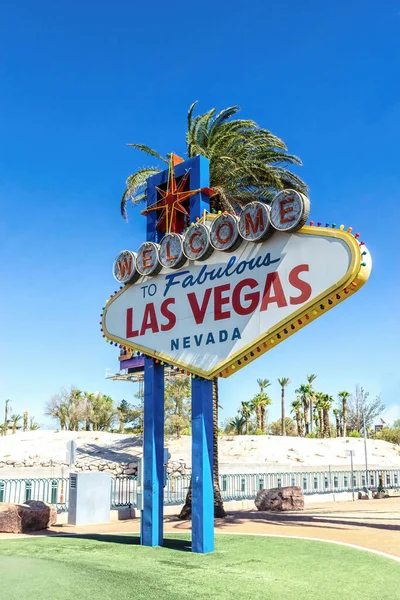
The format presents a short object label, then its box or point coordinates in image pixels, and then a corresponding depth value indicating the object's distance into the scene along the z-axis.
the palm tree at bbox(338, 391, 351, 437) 82.32
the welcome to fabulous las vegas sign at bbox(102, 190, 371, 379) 10.90
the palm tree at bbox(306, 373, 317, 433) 85.19
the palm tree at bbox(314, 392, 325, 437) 80.04
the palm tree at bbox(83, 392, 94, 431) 74.25
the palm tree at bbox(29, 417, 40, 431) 93.00
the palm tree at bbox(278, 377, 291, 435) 77.62
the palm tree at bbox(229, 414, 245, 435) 84.75
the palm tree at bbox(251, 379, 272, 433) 80.38
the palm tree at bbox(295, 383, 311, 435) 85.62
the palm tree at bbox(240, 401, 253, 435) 84.88
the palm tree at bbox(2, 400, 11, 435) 85.38
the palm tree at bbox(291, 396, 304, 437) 87.88
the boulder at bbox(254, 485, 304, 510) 22.31
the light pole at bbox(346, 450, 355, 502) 28.72
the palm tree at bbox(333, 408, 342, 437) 88.27
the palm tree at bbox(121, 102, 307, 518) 21.55
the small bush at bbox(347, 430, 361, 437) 72.72
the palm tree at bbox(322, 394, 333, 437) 80.19
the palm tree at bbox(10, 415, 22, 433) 93.80
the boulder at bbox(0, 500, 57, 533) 15.06
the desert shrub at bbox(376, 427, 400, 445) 78.50
